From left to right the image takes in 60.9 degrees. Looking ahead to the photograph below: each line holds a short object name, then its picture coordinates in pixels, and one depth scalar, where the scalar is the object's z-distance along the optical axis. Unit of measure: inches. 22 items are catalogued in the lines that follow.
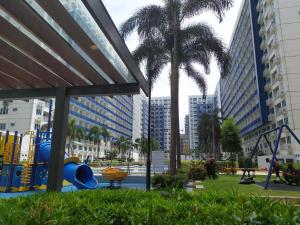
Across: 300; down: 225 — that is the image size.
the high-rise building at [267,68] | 1753.2
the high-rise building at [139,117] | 5457.7
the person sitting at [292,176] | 552.4
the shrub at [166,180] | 481.3
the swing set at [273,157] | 456.9
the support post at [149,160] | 451.2
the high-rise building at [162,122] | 4417.8
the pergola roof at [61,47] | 188.1
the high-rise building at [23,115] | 2346.0
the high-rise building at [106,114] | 3152.1
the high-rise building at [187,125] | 6963.6
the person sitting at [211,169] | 757.9
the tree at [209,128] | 2962.6
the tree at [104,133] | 3410.4
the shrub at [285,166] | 604.2
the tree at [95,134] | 3135.3
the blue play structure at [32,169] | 514.9
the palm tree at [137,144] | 4276.6
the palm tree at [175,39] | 637.9
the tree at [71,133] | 2340.3
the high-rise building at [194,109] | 6102.4
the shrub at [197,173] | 733.3
